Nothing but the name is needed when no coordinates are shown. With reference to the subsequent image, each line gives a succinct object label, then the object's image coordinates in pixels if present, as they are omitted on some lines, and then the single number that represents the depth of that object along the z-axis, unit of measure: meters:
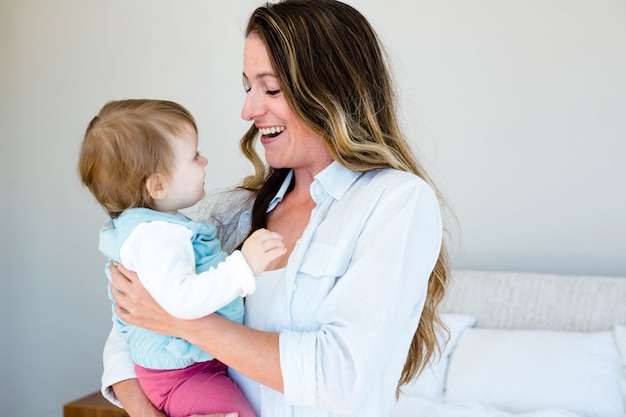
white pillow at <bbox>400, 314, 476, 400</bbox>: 2.97
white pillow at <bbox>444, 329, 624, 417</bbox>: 2.78
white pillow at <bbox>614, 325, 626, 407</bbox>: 2.81
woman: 1.29
